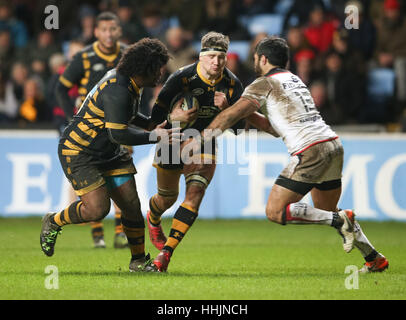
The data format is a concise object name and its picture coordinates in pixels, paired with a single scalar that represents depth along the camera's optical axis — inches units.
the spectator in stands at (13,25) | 671.1
